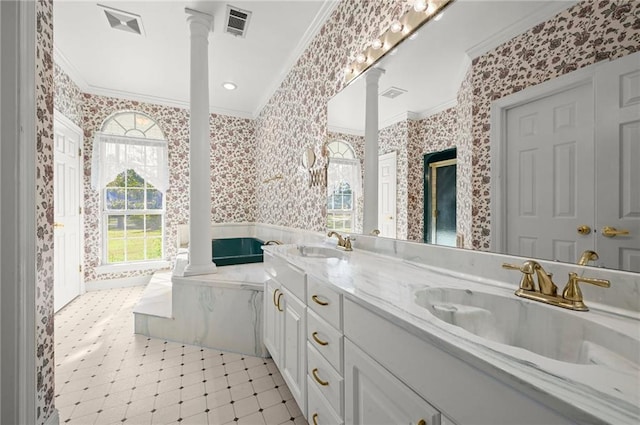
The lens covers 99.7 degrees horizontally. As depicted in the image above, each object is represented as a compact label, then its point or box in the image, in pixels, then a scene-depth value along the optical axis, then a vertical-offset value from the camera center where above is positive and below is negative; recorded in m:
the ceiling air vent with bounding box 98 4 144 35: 2.24 +1.67
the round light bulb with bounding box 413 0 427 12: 1.32 +1.02
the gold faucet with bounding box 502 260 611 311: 0.71 -0.22
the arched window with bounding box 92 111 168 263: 3.78 +0.40
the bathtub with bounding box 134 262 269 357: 2.14 -0.84
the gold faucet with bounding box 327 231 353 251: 1.78 -0.21
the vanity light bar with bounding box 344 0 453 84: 1.28 +0.97
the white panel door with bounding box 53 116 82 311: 3.02 +0.00
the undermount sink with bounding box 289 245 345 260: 1.75 -0.27
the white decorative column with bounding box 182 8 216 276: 2.42 +0.40
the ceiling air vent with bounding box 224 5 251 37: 2.24 +1.66
